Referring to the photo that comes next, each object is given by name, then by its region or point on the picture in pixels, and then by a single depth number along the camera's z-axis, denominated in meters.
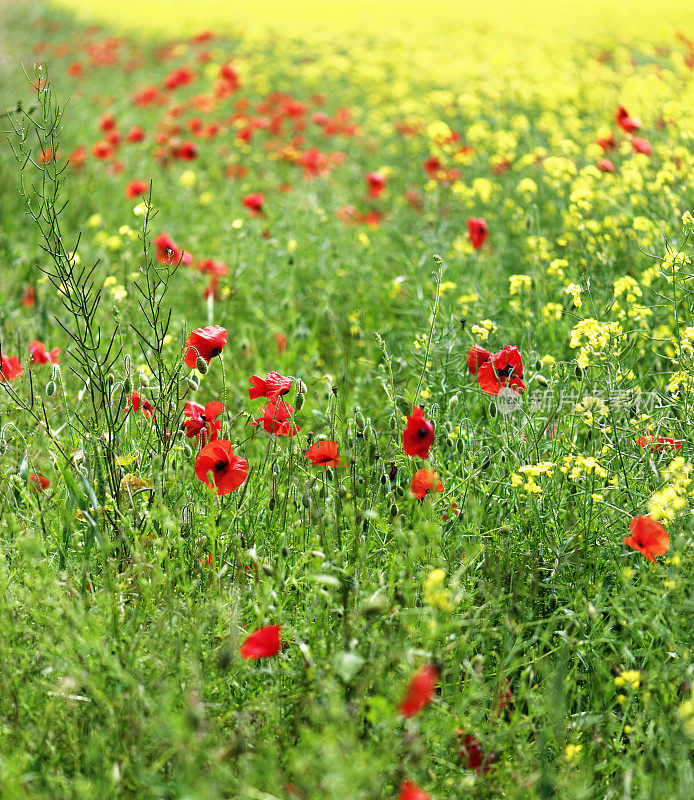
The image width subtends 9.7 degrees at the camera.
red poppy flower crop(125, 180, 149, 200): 6.85
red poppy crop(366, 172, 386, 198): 7.24
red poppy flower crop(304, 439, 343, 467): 4.88
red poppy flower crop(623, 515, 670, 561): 4.72
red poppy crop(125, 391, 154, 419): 4.95
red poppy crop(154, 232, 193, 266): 5.45
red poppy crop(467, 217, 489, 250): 5.46
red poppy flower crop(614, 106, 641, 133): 5.92
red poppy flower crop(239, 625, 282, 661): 4.62
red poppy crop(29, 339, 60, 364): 5.17
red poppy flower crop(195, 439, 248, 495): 4.82
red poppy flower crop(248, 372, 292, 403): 4.89
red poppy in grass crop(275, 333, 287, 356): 5.54
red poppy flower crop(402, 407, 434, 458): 4.83
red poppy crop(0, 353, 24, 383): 5.06
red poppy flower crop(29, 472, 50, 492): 5.00
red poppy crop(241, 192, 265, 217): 6.31
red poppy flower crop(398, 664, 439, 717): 4.48
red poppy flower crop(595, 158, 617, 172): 5.76
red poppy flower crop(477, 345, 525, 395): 4.91
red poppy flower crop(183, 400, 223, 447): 4.90
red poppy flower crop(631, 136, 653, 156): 5.88
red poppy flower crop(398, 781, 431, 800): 4.46
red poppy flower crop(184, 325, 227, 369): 4.88
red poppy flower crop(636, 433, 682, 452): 4.94
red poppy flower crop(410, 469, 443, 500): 4.83
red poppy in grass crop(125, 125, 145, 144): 7.89
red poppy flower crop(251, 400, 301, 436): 4.90
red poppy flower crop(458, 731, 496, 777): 4.64
